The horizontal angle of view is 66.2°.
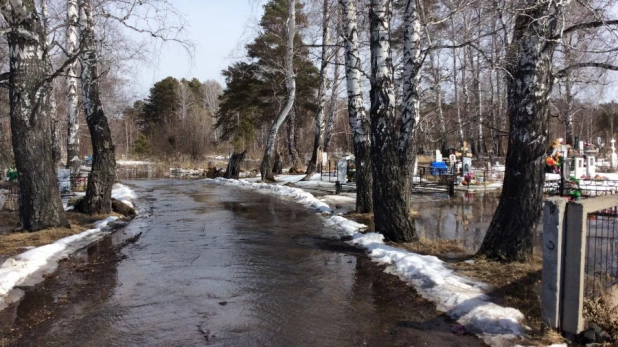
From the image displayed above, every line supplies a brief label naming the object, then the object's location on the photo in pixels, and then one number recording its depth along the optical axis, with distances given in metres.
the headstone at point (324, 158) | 26.42
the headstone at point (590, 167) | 21.05
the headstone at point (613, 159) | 28.07
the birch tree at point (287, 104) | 22.75
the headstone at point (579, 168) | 19.49
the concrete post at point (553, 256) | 4.26
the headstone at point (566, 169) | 15.59
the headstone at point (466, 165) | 22.38
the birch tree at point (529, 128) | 6.17
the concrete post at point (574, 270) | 4.18
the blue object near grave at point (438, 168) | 23.11
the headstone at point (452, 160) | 24.72
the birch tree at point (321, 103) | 21.45
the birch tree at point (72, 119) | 19.73
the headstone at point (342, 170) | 19.45
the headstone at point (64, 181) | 17.17
